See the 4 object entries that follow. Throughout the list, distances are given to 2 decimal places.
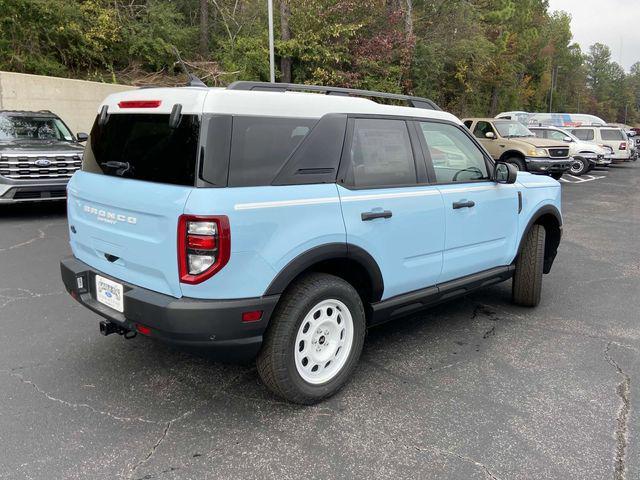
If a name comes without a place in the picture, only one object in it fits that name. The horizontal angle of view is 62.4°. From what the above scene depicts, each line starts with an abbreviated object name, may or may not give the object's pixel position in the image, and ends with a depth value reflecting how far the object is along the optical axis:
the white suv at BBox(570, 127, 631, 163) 22.89
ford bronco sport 2.72
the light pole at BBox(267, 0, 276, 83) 13.04
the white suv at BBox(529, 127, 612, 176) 20.02
